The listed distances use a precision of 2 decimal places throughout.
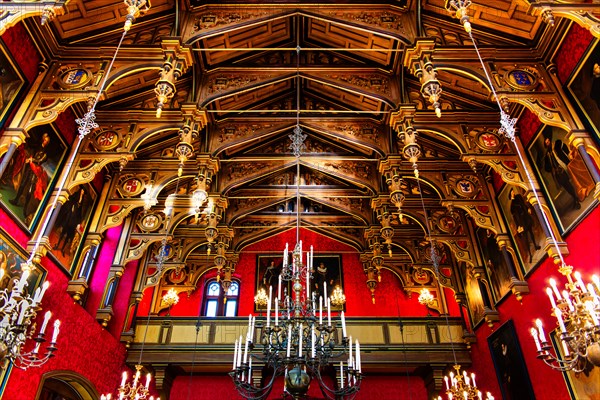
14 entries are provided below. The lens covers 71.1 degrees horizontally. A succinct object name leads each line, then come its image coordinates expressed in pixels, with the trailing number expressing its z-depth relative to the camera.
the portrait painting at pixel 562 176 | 7.60
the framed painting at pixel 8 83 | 7.33
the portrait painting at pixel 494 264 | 10.84
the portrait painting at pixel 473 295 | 12.47
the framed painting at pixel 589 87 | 7.16
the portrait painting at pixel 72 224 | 9.64
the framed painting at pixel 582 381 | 7.32
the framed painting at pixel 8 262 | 7.35
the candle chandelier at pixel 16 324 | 5.00
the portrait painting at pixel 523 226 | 9.36
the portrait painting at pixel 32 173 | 7.74
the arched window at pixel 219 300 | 15.98
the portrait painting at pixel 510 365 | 9.67
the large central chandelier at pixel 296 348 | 5.67
